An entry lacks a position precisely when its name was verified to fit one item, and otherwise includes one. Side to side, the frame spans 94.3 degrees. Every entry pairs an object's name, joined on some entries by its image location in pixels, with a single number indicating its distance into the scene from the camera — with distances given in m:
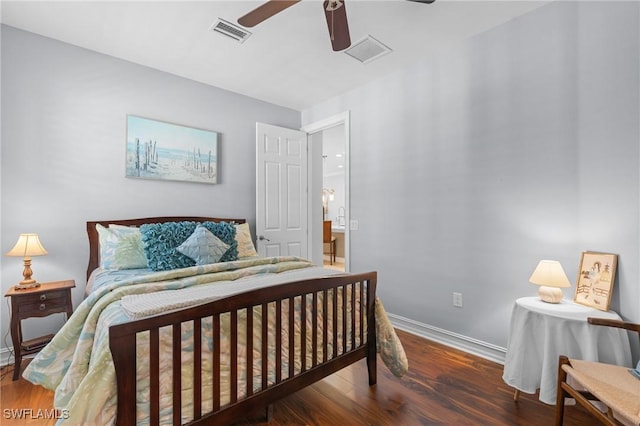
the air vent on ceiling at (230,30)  2.33
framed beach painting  2.94
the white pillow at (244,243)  3.02
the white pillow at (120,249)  2.39
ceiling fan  1.66
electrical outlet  2.63
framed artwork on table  1.78
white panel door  3.69
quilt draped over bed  1.10
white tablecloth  1.63
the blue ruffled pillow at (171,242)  2.41
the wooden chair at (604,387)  1.20
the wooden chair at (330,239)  6.95
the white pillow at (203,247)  2.49
